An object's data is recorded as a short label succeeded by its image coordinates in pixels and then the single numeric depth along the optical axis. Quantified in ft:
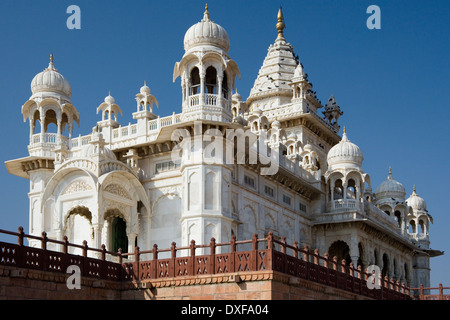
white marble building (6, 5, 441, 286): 101.35
